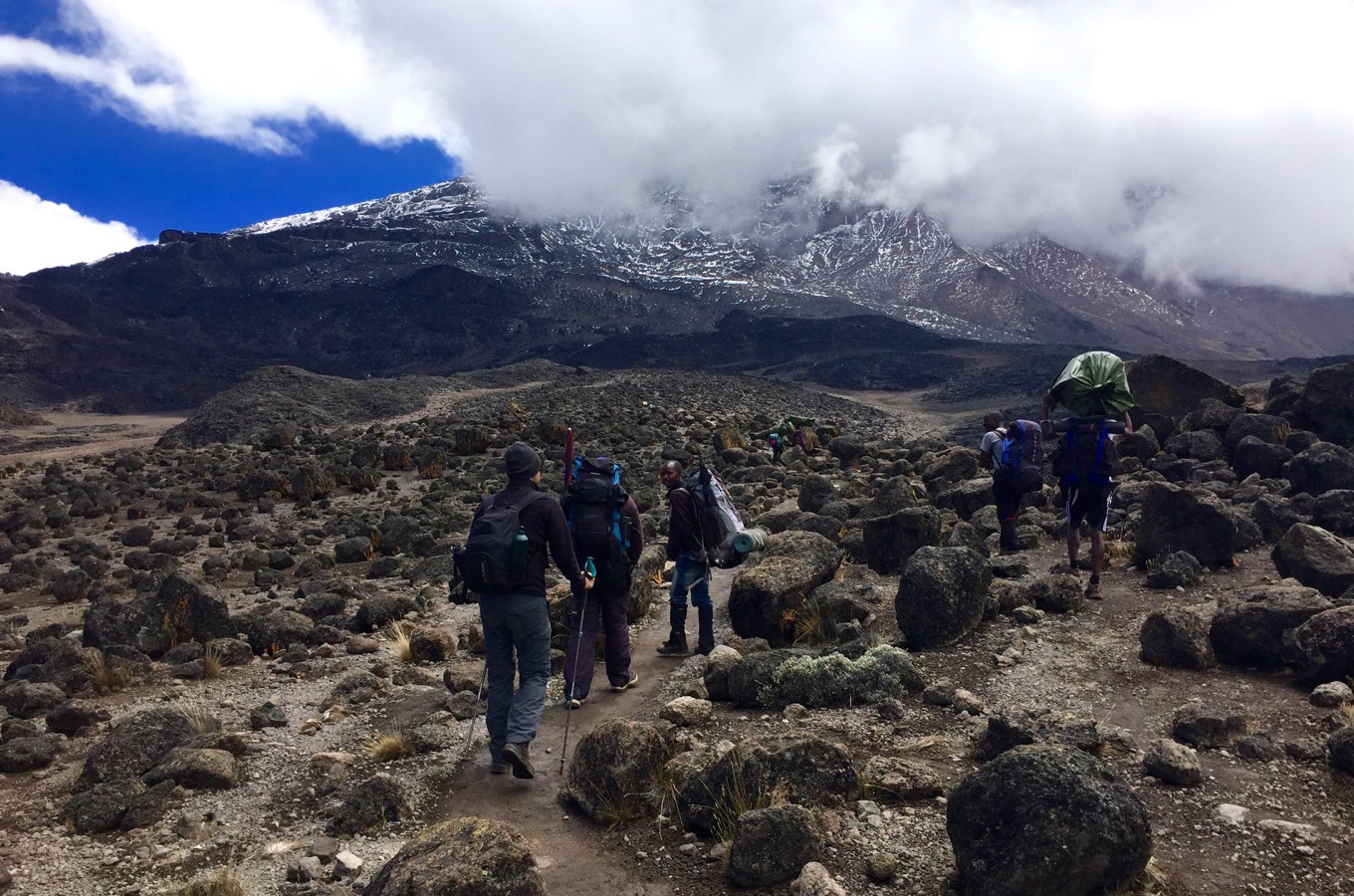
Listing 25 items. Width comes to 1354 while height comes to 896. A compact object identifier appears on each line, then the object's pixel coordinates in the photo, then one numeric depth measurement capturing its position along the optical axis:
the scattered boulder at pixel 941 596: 6.57
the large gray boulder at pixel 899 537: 9.29
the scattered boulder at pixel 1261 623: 5.50
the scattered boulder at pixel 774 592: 7.41
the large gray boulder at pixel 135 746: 4.95
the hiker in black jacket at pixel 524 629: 5.07
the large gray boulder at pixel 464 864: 3.23
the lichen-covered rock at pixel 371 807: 4.46
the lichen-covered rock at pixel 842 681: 5.63
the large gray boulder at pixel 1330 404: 12.63
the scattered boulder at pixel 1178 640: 5.65
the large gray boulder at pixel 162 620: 8.00
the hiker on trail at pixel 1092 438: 7.37
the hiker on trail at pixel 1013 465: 8.91
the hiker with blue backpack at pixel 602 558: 6.11
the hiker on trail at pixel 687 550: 7.25
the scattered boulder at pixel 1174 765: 4.08
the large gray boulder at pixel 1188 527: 7.78
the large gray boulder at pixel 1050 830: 3.19
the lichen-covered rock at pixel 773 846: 3.65
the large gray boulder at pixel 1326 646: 5.05
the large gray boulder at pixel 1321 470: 10.02
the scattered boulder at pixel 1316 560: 6.59
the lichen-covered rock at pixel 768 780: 4.14
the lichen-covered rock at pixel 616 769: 4.41
